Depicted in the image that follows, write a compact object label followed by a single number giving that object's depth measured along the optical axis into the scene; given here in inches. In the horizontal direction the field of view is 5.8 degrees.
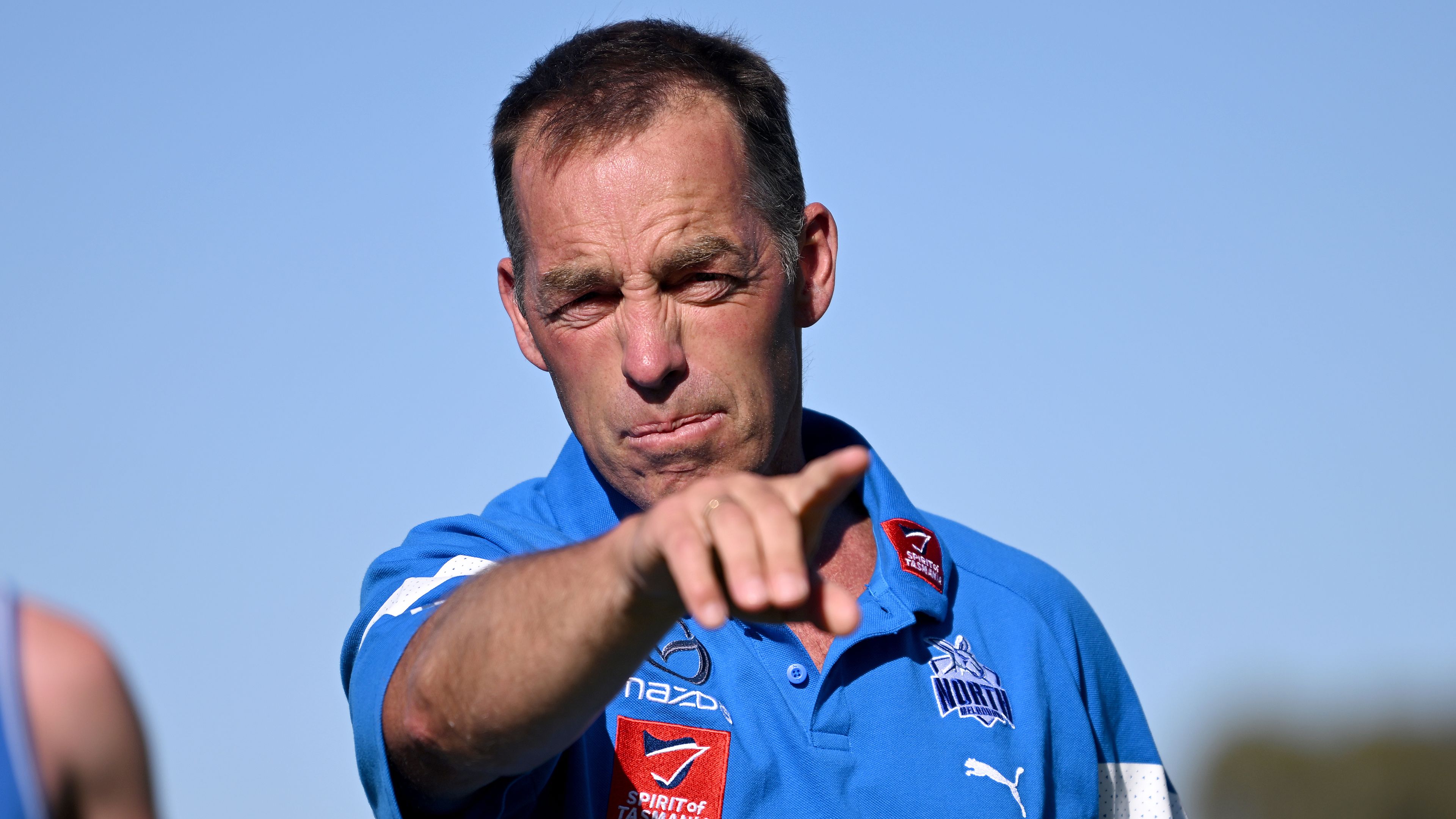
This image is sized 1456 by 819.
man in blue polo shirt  256.4
